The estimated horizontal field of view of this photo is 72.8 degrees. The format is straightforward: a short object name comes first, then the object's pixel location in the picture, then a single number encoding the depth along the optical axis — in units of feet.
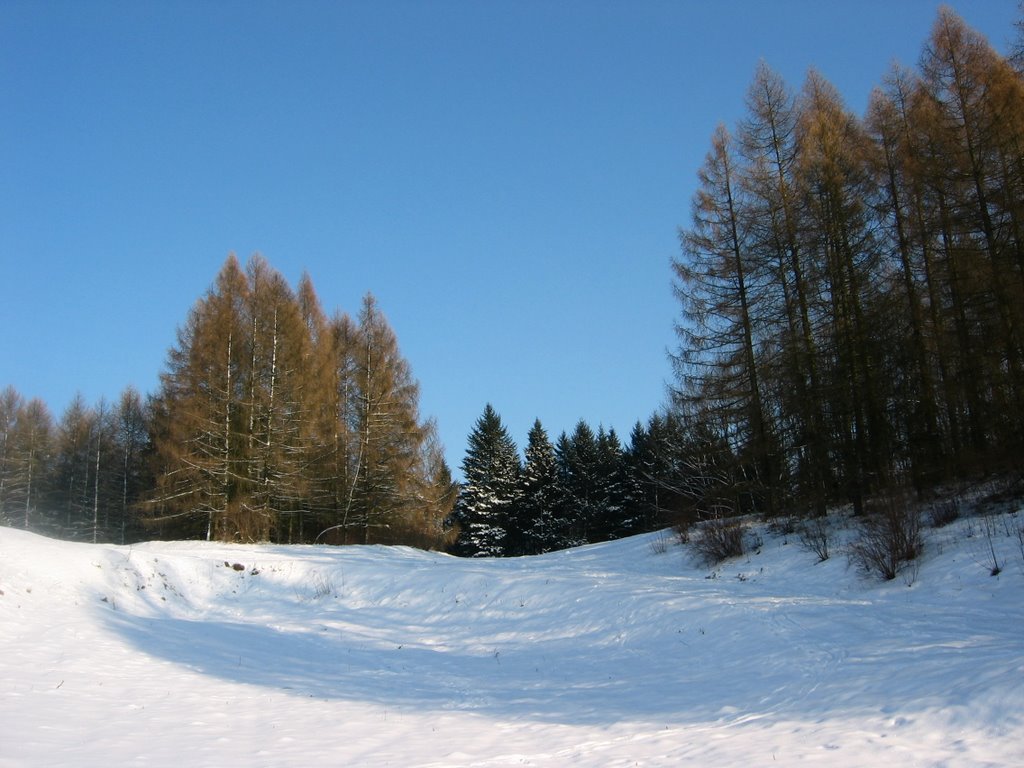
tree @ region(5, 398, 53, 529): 153.79
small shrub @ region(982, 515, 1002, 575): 37.70
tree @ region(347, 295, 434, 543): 100.73
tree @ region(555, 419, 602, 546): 169.89
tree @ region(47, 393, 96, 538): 152.87
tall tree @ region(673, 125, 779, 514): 72.28
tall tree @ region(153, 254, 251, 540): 85.61
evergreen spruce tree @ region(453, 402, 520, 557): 157.58
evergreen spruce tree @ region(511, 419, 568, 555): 165.07
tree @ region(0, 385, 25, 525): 153.28
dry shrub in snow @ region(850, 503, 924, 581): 43.47
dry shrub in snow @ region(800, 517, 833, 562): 51.78
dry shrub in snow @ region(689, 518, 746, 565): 61.21
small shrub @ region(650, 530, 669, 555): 72.06
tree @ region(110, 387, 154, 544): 139.23
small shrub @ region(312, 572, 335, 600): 59.06
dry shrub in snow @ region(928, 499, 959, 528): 50.64
